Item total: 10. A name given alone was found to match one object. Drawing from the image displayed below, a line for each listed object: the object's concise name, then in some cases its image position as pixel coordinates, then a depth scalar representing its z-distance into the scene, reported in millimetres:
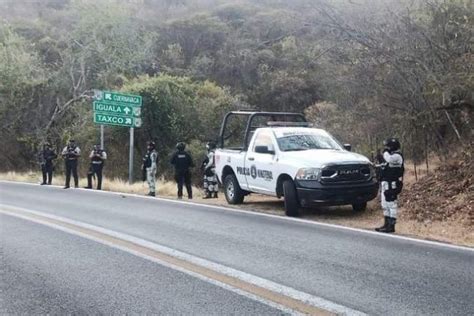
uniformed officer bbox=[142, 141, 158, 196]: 16547
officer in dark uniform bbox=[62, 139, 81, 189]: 20141
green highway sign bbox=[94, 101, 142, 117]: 21000
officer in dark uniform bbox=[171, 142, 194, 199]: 15664
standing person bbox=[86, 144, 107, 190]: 19578
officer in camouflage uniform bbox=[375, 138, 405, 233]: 9273
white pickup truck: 10781
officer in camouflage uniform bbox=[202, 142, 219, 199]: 16266
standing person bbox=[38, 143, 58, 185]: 21891
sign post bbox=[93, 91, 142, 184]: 20969
